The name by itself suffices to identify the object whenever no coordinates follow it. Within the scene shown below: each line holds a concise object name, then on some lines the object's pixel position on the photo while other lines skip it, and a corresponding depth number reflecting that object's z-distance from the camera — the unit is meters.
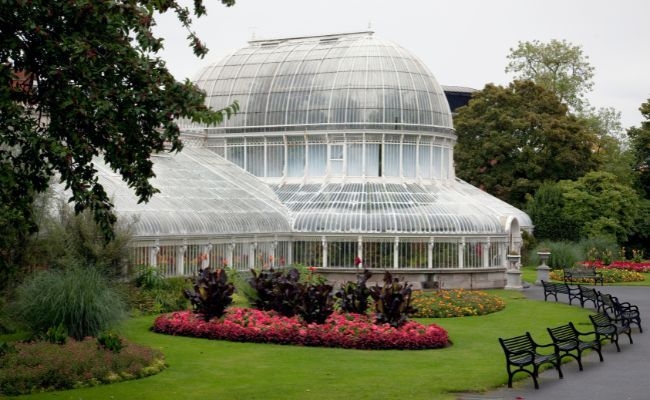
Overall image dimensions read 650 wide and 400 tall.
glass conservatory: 35.88
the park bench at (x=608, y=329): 22.47
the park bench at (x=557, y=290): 32.84
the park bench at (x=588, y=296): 30.59
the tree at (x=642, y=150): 62.50
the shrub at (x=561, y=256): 47.84
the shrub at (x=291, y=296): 22.97
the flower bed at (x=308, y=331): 22.06
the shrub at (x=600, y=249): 49.34
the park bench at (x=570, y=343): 19.76
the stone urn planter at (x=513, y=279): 38.38
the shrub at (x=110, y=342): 18.31
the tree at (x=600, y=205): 53.75
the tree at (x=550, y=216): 53.47
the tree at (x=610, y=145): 62.88
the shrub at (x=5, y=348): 16.14
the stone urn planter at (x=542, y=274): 40.54
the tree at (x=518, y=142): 57.44
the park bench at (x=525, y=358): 17.83
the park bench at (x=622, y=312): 24.84
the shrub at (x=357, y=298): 24.38
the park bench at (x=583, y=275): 40.34
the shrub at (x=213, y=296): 23.61
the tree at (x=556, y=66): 70.62
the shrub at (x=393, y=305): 22.92
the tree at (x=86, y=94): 13.04
